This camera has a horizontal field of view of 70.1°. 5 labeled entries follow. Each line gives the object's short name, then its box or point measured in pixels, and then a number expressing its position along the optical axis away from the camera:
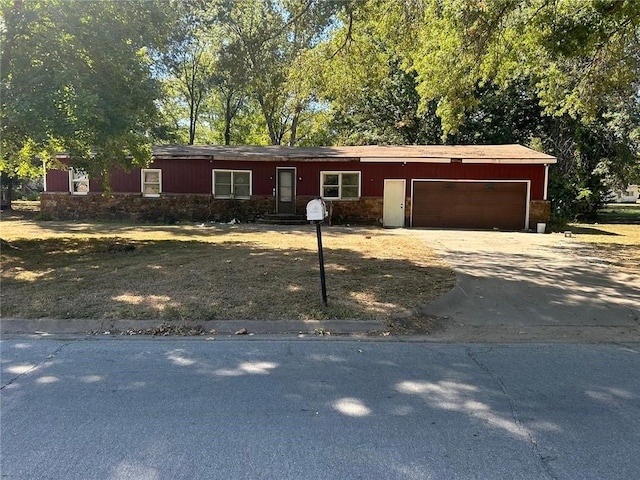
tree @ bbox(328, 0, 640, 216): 9.16
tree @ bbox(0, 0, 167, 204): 8.22
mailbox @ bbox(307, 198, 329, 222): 6.05
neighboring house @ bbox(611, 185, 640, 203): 57.66
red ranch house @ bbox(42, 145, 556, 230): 19.81
